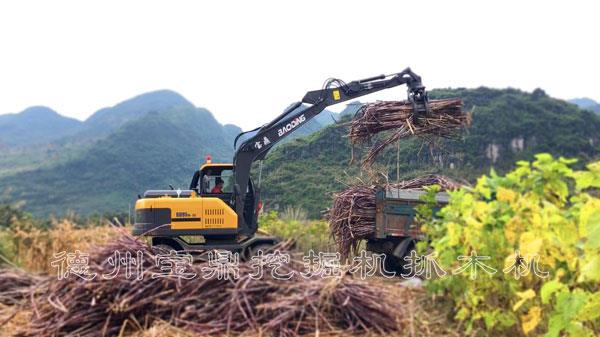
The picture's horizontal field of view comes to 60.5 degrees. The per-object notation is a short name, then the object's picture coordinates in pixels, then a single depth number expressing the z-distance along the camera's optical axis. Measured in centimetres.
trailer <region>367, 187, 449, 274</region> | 859
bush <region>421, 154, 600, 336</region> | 285
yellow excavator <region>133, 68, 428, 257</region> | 826
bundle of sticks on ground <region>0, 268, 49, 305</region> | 588
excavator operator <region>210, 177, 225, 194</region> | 907
